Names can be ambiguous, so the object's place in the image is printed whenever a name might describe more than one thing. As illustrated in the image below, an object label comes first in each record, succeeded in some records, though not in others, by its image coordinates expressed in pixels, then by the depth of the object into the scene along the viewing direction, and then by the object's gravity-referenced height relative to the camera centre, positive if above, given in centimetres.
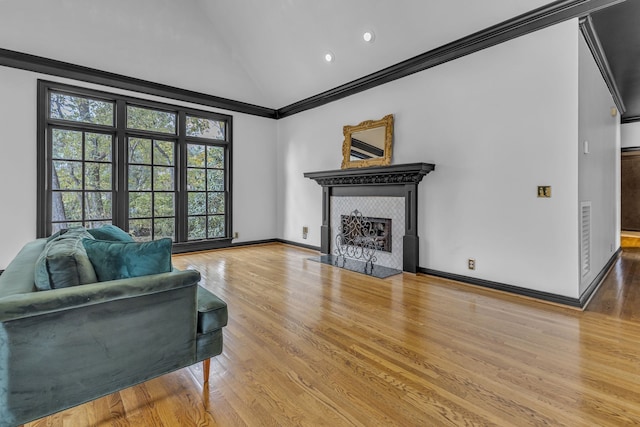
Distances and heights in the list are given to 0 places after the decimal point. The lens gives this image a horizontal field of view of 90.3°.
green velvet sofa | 123 -56
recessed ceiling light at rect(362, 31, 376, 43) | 431 +242
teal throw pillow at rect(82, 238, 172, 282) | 157 -23
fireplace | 426 +33
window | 451 +73
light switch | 317 +23
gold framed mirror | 470 +109
